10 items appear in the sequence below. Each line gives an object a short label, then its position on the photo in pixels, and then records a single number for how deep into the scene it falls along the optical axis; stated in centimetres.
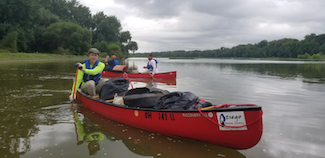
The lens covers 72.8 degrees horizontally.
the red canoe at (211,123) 364
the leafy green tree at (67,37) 5532
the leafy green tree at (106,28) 8725
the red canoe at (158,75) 1555
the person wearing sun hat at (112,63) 1741
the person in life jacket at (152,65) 1533
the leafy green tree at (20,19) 4361
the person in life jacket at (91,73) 660
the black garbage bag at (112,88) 636
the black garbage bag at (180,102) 445
